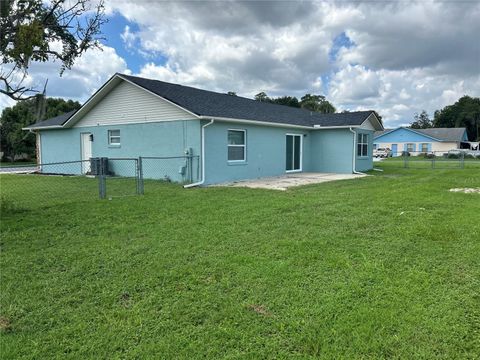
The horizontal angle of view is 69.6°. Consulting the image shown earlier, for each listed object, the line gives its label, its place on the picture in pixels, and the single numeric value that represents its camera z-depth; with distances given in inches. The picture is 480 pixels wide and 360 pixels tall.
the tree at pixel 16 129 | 1280.8
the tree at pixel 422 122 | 3430.1
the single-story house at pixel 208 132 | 504.4
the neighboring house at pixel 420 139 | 2065.7
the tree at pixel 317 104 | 2324.1
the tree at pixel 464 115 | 2751.0
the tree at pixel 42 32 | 228.4
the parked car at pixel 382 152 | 1870.1
